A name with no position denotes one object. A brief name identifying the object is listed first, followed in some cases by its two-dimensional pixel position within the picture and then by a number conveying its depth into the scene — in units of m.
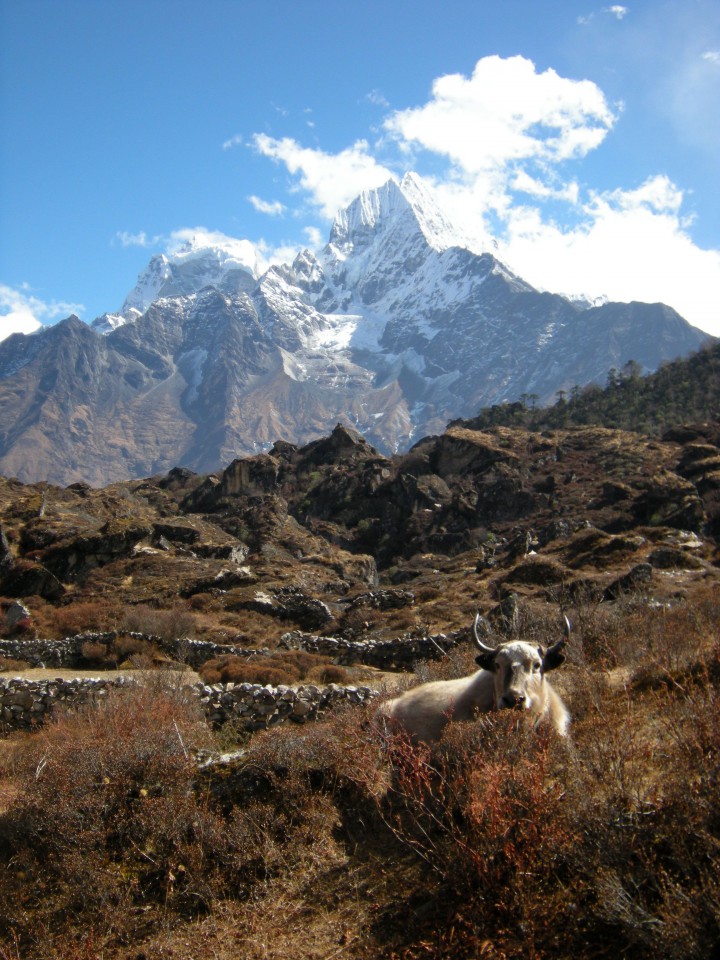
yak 6.20
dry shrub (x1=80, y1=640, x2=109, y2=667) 19.66
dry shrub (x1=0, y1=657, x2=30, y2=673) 18.42
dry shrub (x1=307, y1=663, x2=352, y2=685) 16.59
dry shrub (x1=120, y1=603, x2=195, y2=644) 22.34
